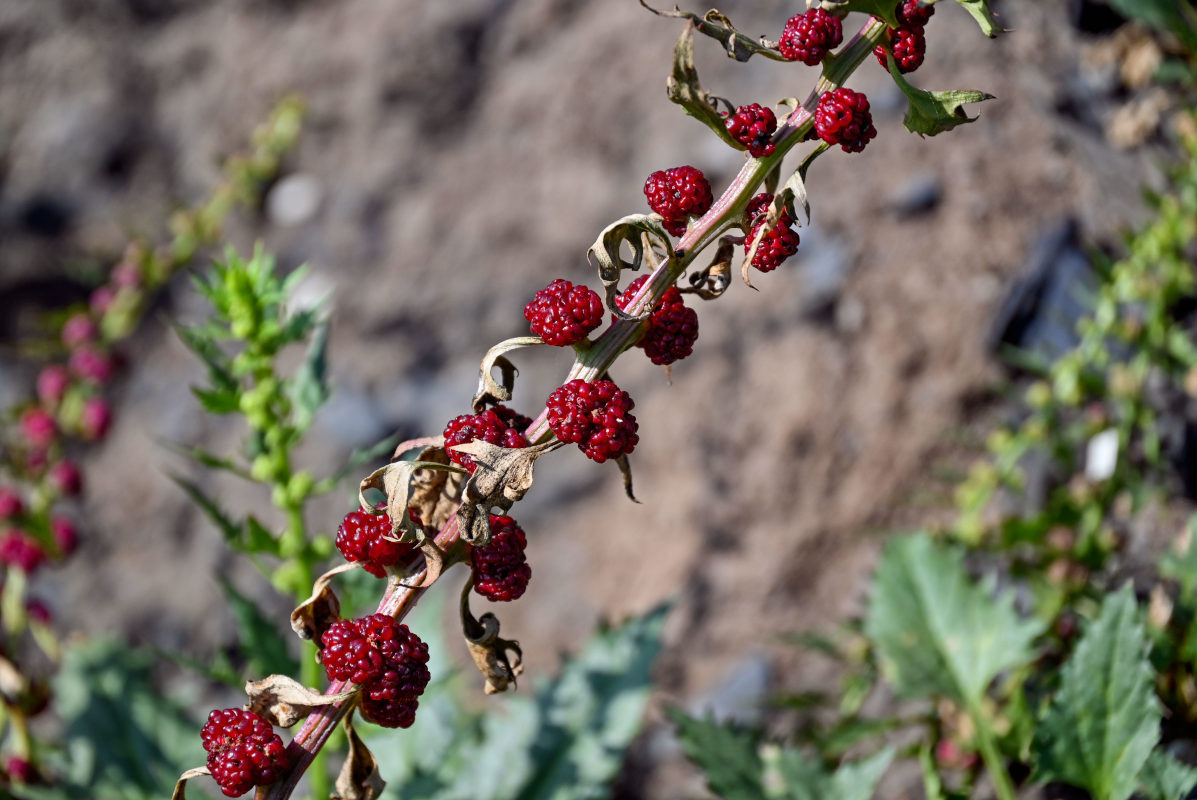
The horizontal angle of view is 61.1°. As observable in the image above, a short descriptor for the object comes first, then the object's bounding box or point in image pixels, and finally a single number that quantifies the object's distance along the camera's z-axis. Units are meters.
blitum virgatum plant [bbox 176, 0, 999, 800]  0.90
